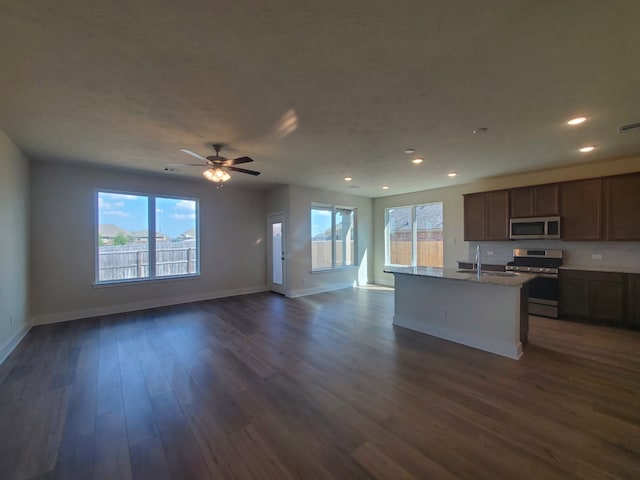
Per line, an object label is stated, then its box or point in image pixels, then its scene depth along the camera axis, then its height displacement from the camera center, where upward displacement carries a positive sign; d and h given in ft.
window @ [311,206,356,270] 23.34 +0.31
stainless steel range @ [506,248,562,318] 15.12 -2.03
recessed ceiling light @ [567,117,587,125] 9.55 +4.37
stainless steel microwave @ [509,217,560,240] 15.70 +0.76
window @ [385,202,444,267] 22.82 +0.45
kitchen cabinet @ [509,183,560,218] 15.71 +2.42
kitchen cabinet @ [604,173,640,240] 13.48 +1.73
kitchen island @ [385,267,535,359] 10.51 -2.95
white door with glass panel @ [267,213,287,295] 22.12 -1.06
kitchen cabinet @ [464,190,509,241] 17.60 +1.69
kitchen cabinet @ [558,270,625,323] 13.50 -2.93
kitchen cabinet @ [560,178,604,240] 14.44 +1.72
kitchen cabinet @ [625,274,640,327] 13.03 -2.93
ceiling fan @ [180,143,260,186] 11.90 +3.41
